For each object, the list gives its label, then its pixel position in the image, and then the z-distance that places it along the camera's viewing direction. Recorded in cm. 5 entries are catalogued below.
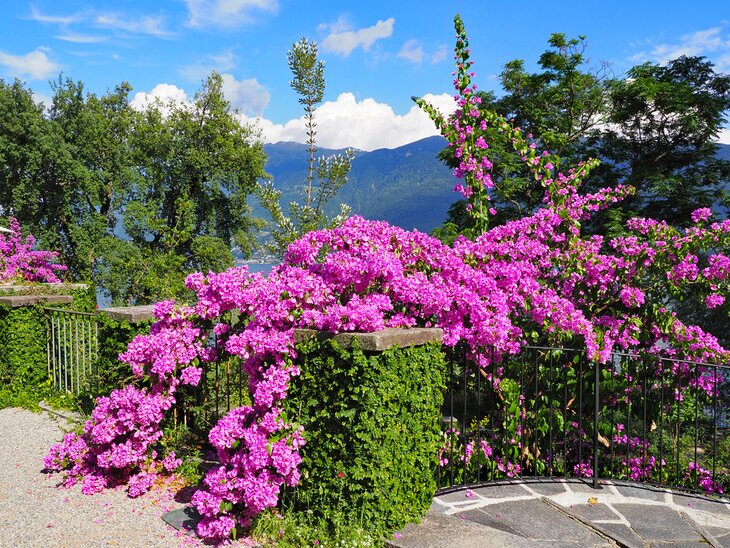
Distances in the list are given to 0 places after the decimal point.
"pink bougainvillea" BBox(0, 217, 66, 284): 1667
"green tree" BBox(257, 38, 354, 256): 1052
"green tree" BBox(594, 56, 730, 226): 1630
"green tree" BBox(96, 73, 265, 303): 2897
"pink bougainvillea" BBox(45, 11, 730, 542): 408
